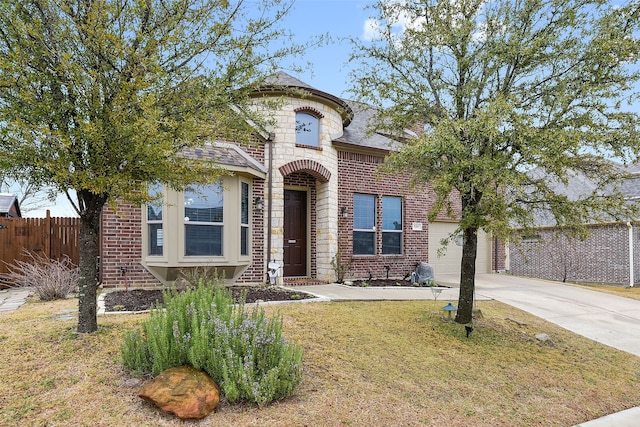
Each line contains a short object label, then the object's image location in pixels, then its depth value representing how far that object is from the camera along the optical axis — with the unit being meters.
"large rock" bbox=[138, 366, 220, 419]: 3.22
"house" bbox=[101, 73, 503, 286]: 8.30
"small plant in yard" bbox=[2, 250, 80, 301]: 7.38
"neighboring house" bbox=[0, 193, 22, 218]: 12.46
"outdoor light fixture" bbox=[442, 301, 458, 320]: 6.41
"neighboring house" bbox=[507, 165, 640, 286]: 15.01
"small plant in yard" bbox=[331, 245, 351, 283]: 10.86
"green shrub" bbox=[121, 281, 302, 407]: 3.48
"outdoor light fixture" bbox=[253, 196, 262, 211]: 9.73
